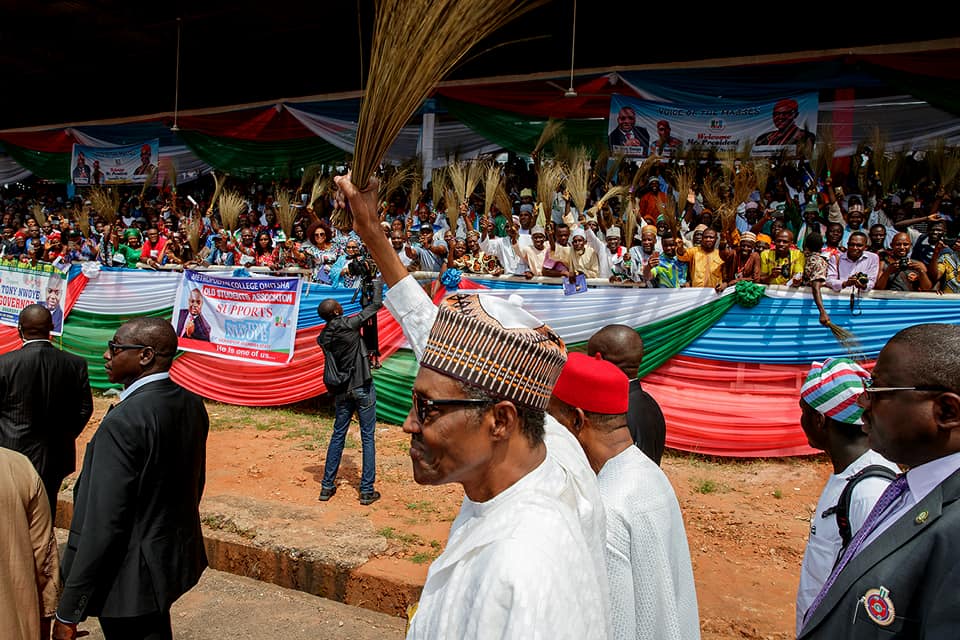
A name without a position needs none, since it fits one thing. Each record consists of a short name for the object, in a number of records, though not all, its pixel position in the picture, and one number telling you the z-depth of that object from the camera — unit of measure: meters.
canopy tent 9.39
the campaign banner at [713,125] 9.72
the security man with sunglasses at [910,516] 1.41
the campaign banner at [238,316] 9.02
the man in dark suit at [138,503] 2.62
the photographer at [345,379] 6.20
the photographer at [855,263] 7.08
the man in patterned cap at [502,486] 1.16
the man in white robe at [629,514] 1.97
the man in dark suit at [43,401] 4.16
